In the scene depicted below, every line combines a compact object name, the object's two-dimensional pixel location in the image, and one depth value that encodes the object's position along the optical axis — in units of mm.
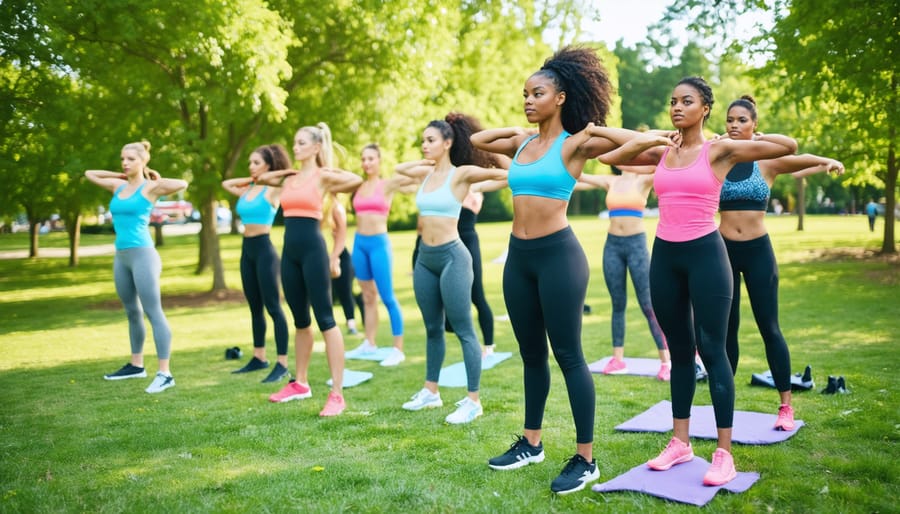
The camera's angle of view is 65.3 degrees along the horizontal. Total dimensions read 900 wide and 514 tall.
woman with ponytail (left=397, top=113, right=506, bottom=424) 6199
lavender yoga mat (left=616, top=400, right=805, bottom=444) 5193
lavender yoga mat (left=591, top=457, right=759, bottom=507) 4090
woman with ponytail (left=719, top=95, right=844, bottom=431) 5523
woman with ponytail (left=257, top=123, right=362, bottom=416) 6504
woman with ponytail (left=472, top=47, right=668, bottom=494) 4363
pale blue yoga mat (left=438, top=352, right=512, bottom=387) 7629
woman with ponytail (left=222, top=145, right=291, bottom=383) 7914
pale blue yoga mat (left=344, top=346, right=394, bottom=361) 9391
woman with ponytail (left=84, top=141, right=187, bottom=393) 7758
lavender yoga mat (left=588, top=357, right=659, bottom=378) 7796
